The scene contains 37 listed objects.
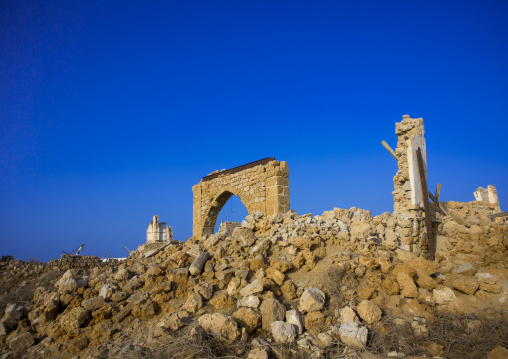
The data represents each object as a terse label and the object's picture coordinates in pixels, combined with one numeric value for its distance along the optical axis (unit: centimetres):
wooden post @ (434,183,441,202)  873
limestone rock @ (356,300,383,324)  376
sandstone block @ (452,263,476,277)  505
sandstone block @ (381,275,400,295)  433
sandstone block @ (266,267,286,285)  432
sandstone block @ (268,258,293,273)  456
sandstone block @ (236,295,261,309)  384
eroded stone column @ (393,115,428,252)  726
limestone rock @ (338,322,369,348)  336
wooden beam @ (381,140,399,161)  871
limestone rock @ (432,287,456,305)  426
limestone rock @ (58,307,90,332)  392
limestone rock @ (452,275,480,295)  456
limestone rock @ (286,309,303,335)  361
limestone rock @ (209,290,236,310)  397
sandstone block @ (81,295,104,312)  418
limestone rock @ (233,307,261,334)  359
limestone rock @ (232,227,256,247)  540
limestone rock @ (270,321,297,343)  343
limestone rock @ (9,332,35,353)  390
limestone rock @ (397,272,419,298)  425
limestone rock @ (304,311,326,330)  370
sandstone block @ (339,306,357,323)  372
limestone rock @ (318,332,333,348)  339
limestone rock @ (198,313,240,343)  338
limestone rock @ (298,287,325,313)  385
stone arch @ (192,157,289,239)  1042
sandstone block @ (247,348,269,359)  309
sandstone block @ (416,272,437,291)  444
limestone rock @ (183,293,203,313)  389
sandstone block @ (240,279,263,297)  402
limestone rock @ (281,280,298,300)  417
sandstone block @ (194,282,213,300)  409
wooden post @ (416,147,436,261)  696
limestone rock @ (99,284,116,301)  435
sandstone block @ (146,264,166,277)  464
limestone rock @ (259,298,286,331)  368
